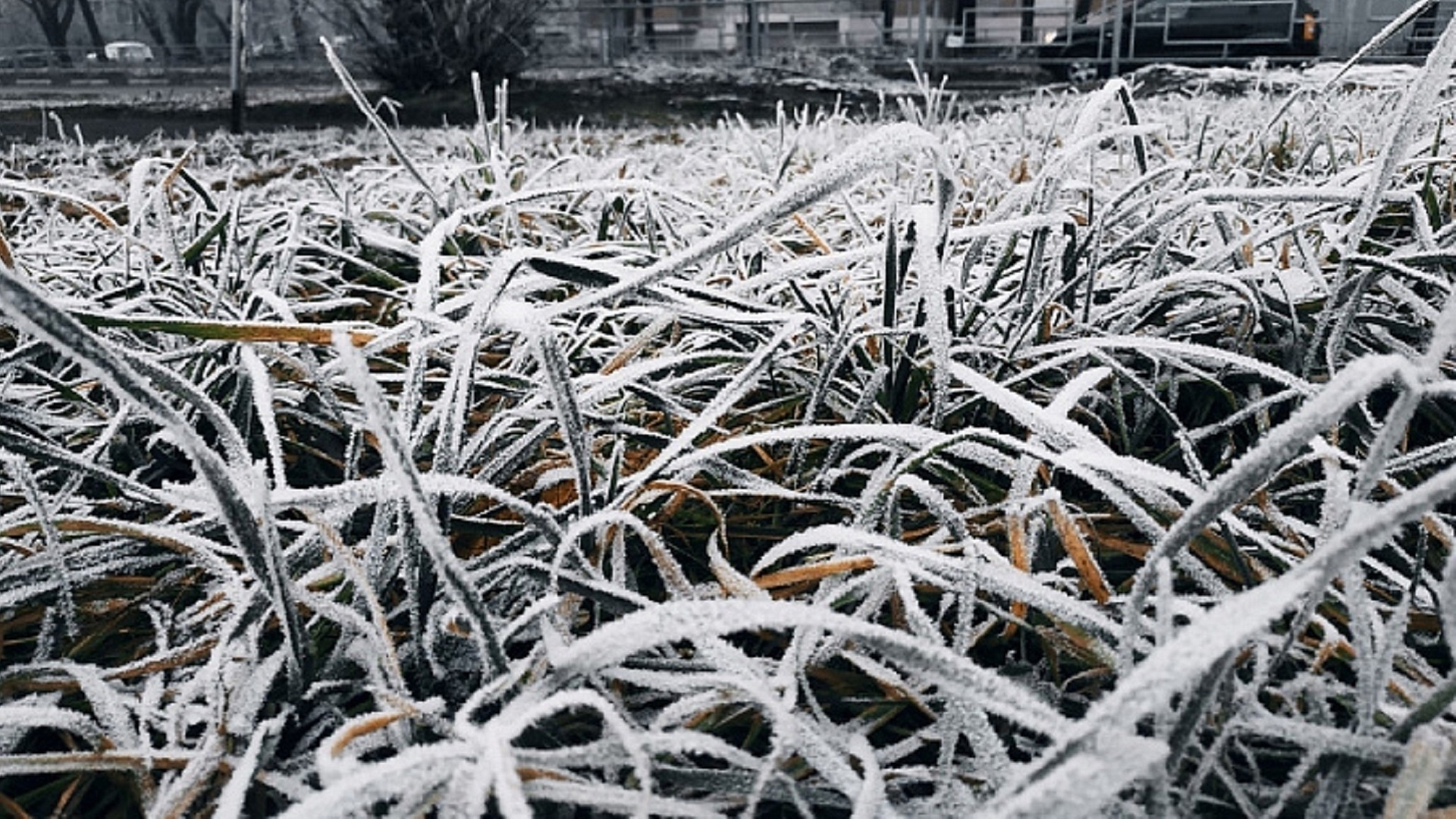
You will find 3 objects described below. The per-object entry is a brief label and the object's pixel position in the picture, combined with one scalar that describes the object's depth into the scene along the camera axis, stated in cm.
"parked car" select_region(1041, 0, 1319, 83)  1061
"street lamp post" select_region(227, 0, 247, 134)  551
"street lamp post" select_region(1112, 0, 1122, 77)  998
